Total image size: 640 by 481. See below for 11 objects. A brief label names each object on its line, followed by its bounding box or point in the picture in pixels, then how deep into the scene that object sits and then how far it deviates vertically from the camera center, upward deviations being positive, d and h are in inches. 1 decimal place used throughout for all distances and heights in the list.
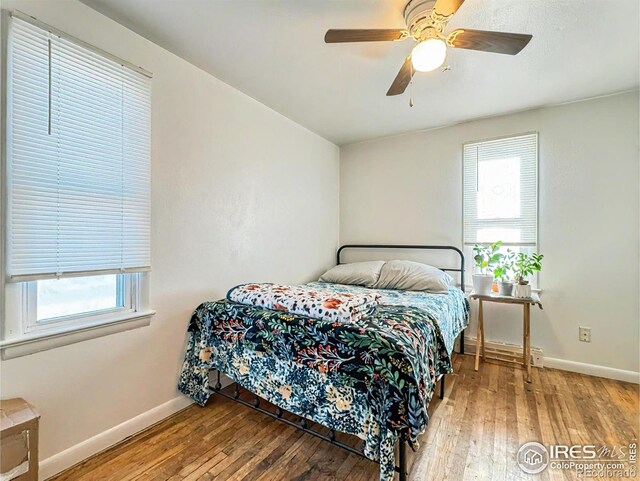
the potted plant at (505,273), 103.3 -12.2
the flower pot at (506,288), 103.0 -17.1
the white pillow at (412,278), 104.3 -14.4
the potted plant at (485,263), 106.0 -8.9
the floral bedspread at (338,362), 47.8 -25.3
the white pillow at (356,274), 118.8 -14.7
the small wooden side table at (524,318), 97.7 -27.8
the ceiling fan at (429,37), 53.7 +39.2
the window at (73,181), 51.2 +11.5
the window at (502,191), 109.2 +19.8
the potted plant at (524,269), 100.1 -10.6
